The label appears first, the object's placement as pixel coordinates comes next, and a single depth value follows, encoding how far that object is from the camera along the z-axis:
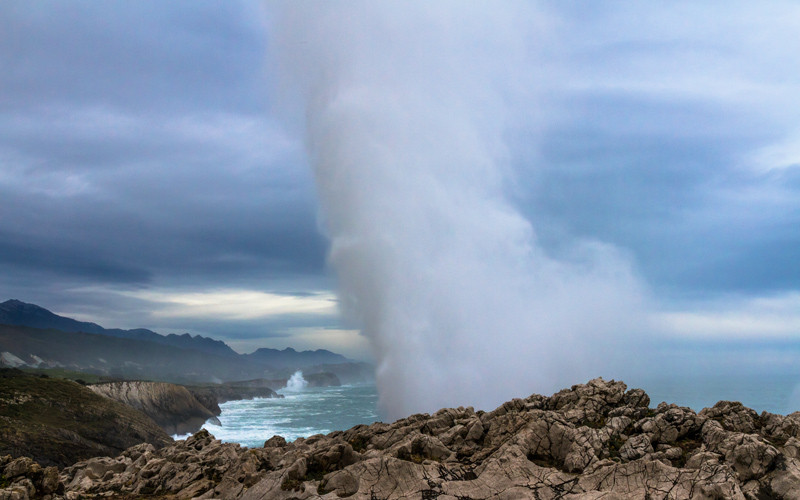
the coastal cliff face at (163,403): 132.50
